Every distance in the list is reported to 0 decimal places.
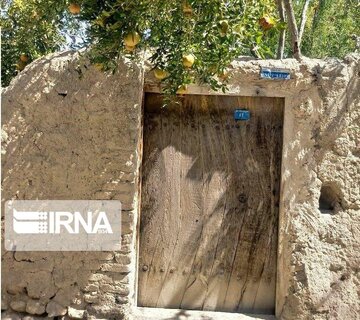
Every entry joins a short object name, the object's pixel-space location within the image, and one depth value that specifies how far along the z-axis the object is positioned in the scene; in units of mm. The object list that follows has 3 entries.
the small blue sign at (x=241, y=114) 3719
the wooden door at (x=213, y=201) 3756
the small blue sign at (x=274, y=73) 3561
